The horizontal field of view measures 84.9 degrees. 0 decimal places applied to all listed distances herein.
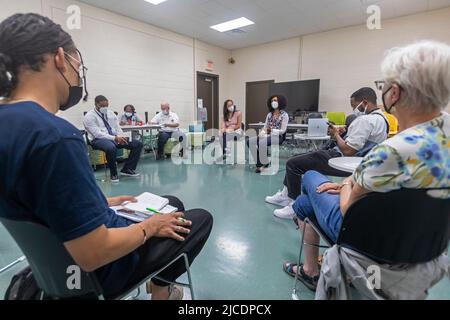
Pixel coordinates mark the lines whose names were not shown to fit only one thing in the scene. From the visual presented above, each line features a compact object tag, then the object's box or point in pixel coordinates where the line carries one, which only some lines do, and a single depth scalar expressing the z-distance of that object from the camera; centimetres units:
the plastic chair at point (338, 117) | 556
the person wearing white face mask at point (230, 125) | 510
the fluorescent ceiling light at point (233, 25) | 585
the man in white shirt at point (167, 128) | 531
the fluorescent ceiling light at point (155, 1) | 480
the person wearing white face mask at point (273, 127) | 409
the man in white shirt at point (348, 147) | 204
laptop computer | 429
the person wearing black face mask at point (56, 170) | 61
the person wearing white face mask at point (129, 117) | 538
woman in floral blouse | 73
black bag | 81
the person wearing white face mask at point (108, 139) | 373
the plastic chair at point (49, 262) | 65
